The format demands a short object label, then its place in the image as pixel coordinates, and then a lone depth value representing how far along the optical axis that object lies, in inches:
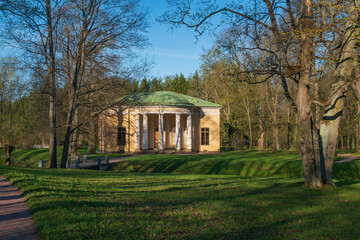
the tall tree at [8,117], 973.5
